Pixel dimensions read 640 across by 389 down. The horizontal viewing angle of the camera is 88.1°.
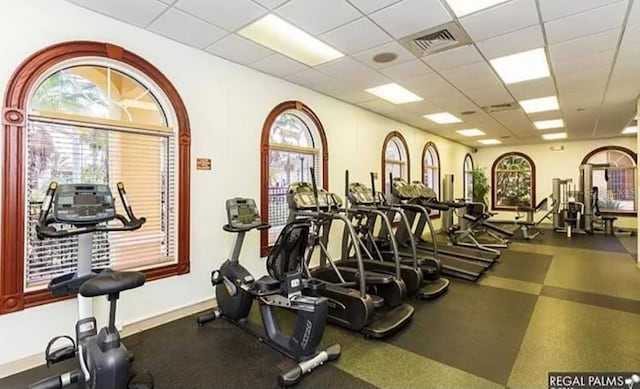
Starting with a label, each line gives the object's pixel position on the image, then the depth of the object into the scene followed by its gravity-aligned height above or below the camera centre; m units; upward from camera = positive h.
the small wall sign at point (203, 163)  3.71 +0.38
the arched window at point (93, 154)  2.54 +0.40
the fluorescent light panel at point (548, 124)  7.70 +1.74
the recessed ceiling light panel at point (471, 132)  8.90 +1.78
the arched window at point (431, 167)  8.85 +0.82
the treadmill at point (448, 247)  5.84 -0.99
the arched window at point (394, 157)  7.01 +0.89
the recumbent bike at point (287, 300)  2.51 -0.85
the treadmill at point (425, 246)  5.01 -0.78
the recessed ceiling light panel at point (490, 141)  10.70 +1.81
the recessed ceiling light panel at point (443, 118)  7.01 +1.74
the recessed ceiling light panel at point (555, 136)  9.60 +1.79
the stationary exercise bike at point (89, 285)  1.99 -0.56
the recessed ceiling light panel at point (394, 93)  5.20 +1.72
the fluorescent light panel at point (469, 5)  2.79 +1.64
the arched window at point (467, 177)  11.53 +0.66
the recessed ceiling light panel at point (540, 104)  5.78 +1.70
